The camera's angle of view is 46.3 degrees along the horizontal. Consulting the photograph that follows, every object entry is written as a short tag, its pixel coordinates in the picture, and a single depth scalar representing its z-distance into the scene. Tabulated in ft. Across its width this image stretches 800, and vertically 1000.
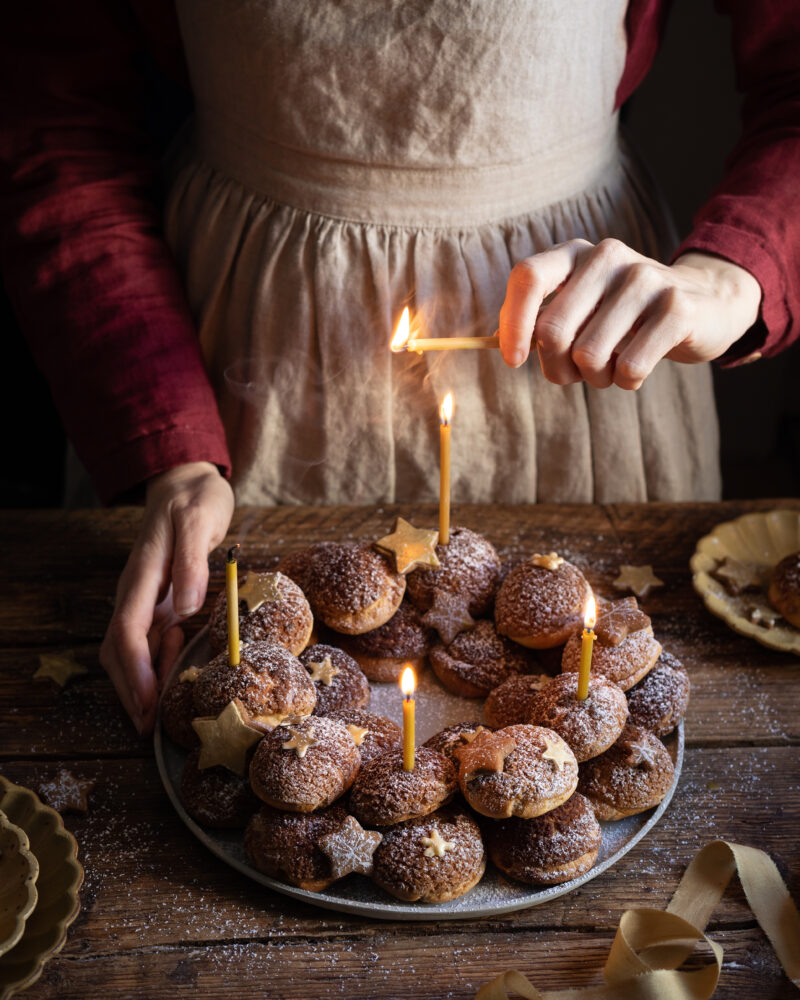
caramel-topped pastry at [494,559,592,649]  3.64
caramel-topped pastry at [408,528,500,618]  3.84
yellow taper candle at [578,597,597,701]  3.10
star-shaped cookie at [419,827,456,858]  2.85
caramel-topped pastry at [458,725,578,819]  2.86
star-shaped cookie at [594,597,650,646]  3.49
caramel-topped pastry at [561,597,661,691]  3.41
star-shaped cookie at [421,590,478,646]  3.77
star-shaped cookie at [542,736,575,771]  2.95
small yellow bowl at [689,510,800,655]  3.98
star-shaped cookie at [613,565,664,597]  4.30
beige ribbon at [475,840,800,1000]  2.67
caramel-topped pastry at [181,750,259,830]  3.09
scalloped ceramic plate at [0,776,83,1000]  2.66
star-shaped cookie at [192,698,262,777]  3.11
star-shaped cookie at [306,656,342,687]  3.51
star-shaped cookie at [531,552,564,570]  3.80
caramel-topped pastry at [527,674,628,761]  3.10
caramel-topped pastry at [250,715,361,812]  2.93
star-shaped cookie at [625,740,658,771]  3.15
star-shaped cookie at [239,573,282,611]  3.61
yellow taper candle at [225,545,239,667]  3.18
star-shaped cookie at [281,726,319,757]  3.00
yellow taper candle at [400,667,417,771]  2.89
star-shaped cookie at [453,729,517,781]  2.93
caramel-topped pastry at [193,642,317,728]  3.22
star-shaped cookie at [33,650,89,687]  3.85
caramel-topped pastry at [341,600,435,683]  3.76
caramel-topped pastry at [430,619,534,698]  3.66
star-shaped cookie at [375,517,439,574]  3.78
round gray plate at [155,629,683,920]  2.87
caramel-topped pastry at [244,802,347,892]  2.88
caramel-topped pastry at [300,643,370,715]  3.47
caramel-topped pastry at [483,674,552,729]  3.39
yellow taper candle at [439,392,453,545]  3.76
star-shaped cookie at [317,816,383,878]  2.86
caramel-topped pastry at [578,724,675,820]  3.10
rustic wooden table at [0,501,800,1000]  2.79
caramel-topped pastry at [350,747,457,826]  2.92
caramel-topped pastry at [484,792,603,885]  2.89
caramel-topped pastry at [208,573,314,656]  3.54
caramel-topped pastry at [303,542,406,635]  3.67
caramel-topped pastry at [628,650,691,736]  3.38
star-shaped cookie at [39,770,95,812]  3.27
